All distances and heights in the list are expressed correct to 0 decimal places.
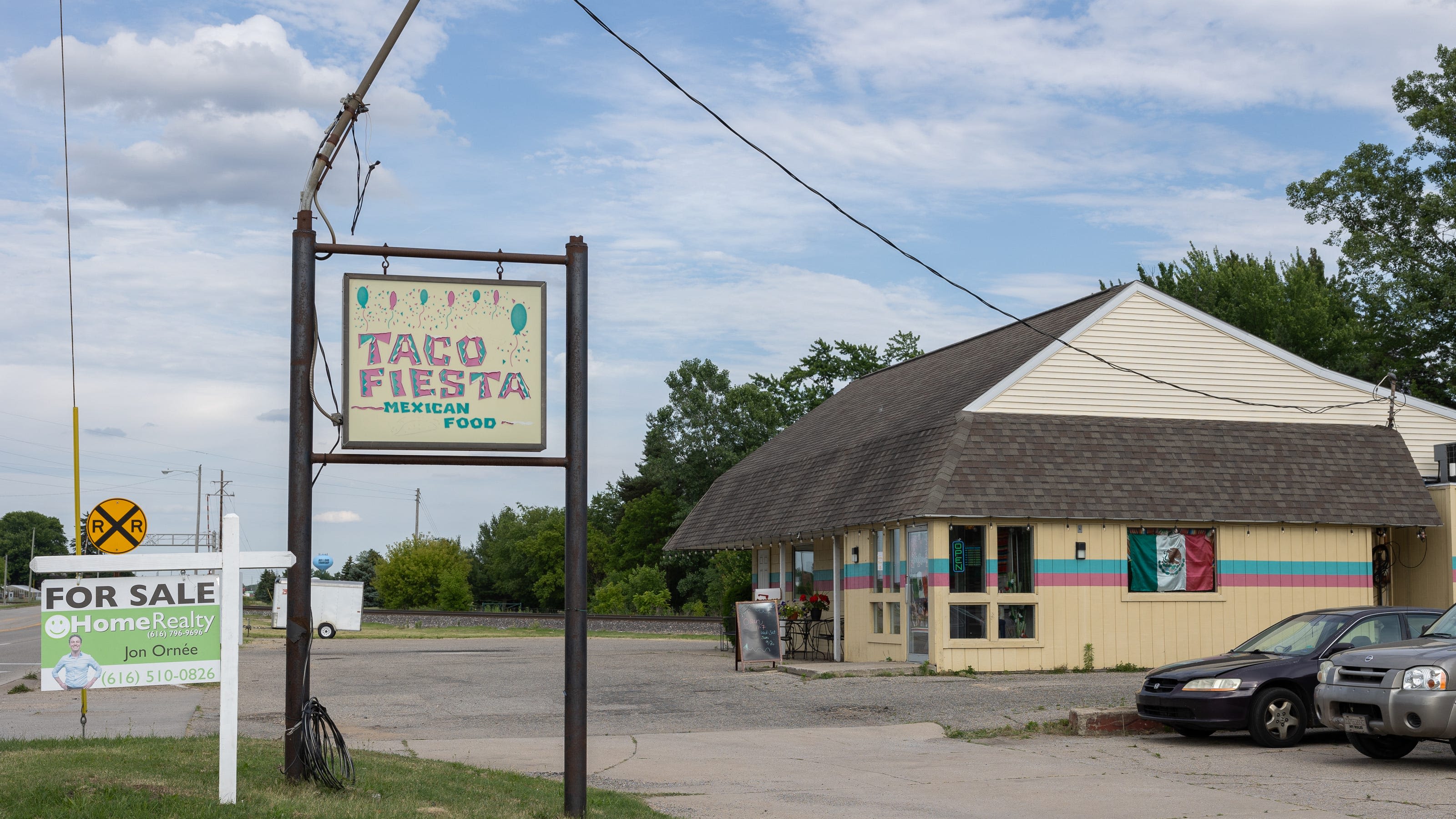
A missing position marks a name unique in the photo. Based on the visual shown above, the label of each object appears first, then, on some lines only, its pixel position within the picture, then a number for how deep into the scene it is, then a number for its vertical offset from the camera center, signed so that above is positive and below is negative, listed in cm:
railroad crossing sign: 1930 -8
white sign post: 813 -35
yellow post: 1423 +79
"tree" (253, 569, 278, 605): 8571 -557
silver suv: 1138 -157
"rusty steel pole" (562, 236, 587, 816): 866 -7
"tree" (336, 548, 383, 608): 11381 -415
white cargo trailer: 4406 -285
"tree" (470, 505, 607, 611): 9556 -288
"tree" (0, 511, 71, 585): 18100 -204
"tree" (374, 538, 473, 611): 7775 -321
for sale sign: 845 -72
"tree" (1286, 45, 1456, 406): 4197 +990
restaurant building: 2320 +27
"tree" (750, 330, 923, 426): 6231 +738
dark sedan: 1352 -171
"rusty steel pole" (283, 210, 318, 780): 869 +16
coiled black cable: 875 -155
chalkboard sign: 2453 -212
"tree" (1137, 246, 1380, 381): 5028 +815
